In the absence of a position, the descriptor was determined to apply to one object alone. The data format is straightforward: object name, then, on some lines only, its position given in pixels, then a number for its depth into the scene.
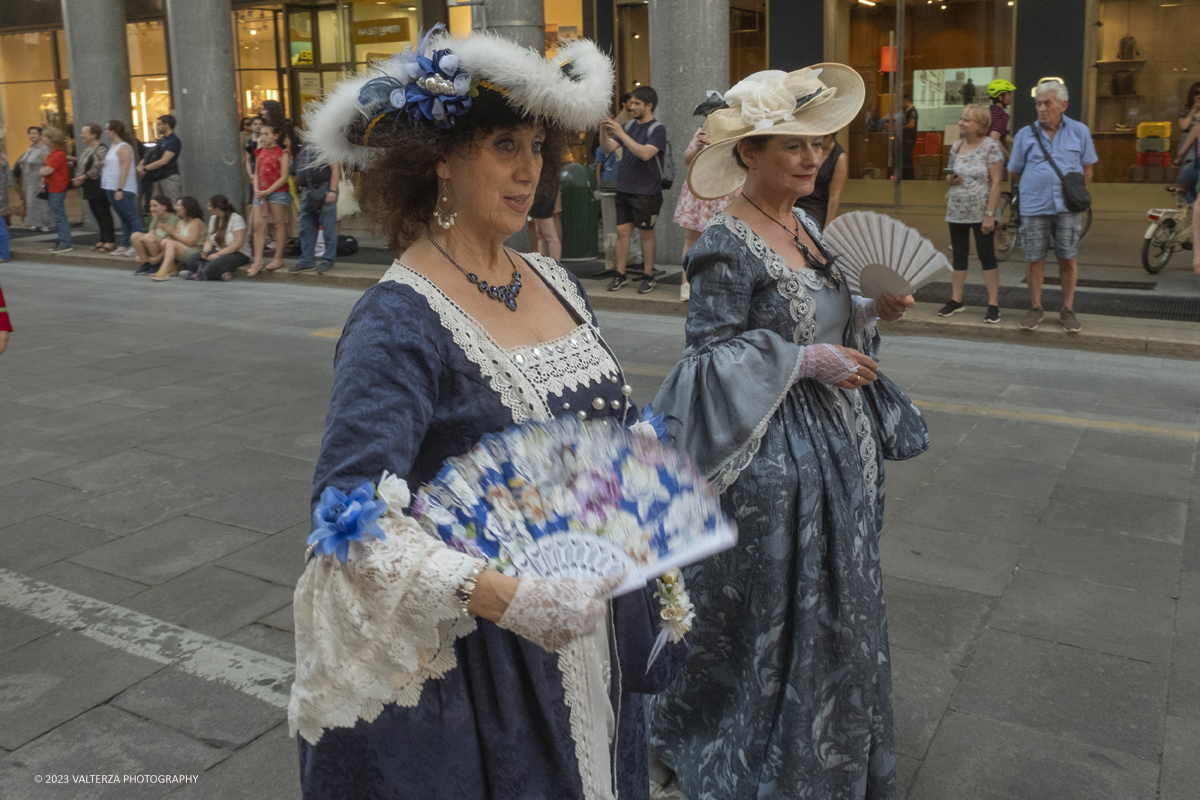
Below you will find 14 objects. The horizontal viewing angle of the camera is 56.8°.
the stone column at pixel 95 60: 17.20
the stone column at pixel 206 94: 15.59
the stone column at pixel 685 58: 11.36
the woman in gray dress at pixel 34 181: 17.20
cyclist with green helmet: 11.80
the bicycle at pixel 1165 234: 11.09
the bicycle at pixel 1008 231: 12.52
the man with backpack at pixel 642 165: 10.63
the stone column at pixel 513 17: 11.82
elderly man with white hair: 8.57
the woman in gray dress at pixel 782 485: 2.76
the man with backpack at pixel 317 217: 12.91
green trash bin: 13.17
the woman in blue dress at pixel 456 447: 1.61
